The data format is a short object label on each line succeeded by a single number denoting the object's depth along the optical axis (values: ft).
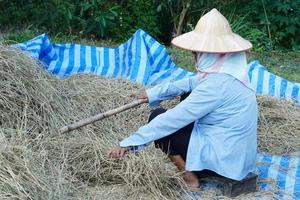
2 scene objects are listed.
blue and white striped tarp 15.62
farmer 10.01
